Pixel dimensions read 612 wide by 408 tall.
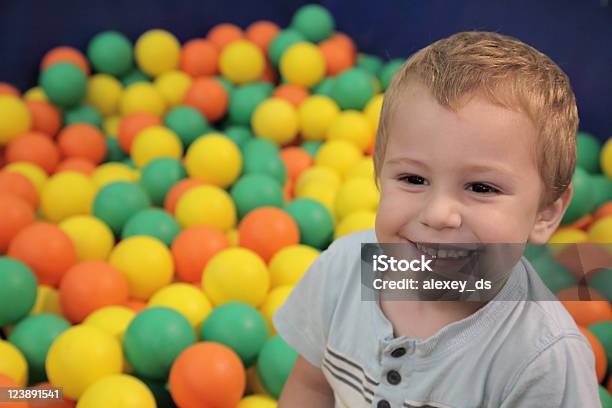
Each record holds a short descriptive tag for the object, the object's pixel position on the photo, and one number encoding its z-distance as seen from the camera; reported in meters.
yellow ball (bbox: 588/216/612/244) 1.31
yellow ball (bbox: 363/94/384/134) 1.78
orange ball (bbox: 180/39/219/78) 2.02
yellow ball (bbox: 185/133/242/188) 1.57
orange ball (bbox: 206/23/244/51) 2.09
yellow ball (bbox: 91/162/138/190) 1.61
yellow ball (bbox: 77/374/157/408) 0.97
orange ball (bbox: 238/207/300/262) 1.37
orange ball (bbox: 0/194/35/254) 1.35
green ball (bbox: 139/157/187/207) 1.58
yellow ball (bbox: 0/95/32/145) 1.67
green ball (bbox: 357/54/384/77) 2.04
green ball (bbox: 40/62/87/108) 1.80
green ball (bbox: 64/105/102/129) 1.86
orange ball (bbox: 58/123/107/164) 1.74
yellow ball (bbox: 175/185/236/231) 1.44
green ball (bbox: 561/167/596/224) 1.41
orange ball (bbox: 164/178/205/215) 1.53
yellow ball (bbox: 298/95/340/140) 1.84
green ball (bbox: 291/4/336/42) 2.11
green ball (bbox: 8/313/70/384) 1.16
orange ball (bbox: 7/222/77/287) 1.29
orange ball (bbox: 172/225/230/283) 1.34
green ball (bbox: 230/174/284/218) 1.50
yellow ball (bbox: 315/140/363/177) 1.67
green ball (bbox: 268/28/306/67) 2.02
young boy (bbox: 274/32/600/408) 0.63
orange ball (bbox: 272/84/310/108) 1.91
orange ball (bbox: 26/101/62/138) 1.78
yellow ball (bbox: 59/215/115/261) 1.38
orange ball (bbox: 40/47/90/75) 1.87
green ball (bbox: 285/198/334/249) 1.44
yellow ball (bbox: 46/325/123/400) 1.05
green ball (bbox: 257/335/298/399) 1.07
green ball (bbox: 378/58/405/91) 1.91
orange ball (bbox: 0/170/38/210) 1.49
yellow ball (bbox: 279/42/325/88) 1.96
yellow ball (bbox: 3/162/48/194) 1.58
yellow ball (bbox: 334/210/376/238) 1.36
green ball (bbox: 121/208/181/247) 1.41
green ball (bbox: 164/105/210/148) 1.80
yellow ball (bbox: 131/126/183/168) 1.69
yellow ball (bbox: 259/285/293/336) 1.23
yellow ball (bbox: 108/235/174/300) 1.30
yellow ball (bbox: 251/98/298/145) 1.80
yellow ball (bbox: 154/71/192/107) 1.96
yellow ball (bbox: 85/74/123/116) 1.92
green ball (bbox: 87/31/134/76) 1.94
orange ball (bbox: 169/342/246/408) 1.02
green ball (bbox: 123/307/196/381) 1.09
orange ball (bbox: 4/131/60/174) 1.66
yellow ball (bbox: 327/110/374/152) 1.74
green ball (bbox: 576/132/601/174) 1.58
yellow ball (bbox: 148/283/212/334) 1.22
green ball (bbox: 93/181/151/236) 1.47
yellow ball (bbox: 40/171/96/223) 1.49
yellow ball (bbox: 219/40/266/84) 1.99
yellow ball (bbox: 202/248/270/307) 1.23
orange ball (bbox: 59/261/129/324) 1.23
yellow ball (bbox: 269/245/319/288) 1.29
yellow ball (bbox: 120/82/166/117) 1.88
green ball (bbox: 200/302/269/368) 1.13
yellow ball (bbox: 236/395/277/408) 1.07
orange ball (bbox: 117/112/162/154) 1.79
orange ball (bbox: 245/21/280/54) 2.11
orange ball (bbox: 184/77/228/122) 1.88
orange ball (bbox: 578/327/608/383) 1.09
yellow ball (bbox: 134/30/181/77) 1.97
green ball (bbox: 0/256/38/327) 1.16
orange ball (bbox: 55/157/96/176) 1.66
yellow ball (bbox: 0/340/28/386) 1.08
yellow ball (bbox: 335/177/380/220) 1.44
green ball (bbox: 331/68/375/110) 1.87
